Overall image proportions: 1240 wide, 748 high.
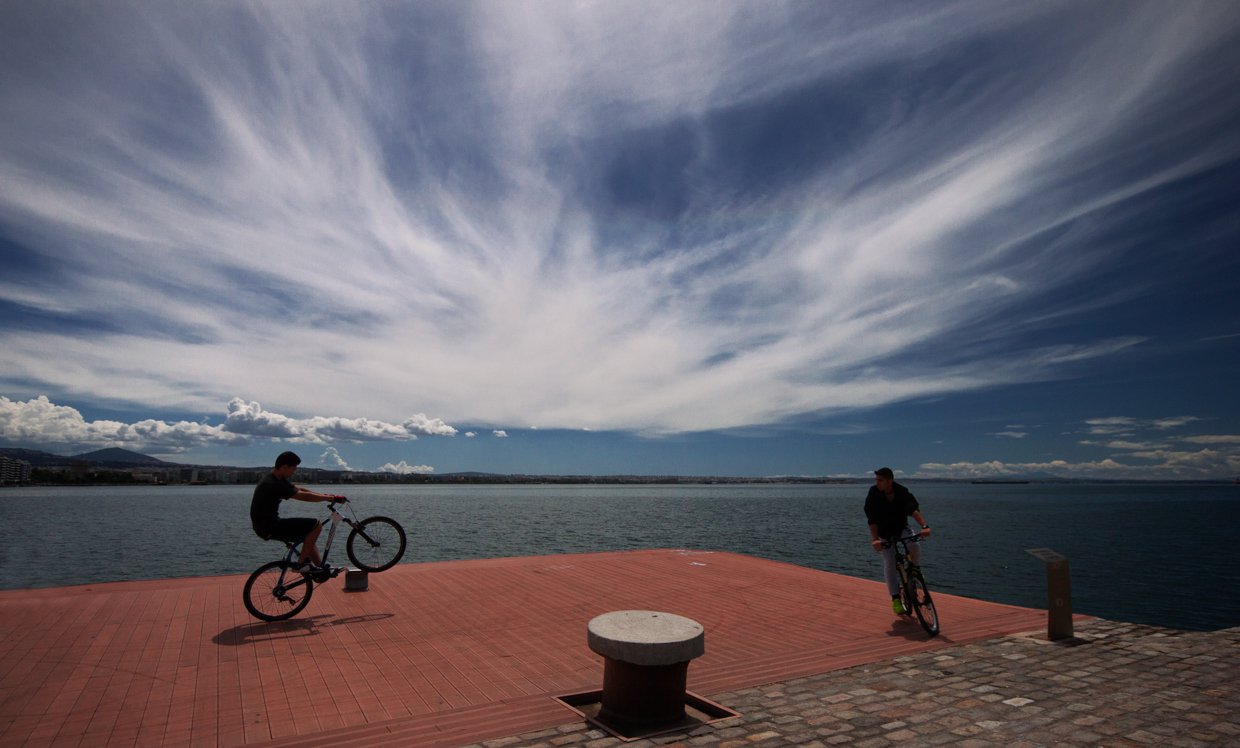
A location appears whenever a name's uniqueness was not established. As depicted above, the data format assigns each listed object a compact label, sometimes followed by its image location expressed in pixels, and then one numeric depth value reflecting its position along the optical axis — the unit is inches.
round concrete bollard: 164.6
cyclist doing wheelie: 279.0
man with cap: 288.5
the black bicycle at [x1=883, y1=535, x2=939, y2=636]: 263.7
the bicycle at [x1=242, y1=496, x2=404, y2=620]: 269.6
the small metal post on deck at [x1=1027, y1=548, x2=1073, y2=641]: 249.0
